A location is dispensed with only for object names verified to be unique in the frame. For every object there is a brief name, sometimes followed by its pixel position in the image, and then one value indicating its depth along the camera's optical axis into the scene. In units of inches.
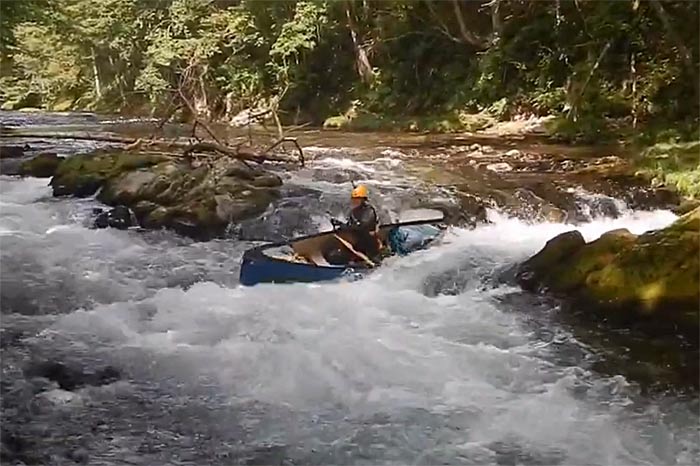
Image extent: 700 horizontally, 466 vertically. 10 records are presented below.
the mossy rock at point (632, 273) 250.8
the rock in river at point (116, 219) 419.8
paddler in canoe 318.3
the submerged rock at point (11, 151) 604.1
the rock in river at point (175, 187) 415.5
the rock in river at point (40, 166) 542.6
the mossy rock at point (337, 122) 871.7
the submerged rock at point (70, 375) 223.6
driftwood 526.1
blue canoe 299.6
